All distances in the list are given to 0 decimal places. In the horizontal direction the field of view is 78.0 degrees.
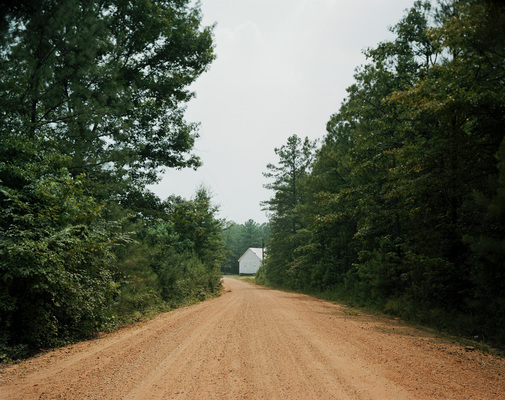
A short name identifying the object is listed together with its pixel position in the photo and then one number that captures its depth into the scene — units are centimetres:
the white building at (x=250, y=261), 8194
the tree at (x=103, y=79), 725
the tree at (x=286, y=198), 3331
